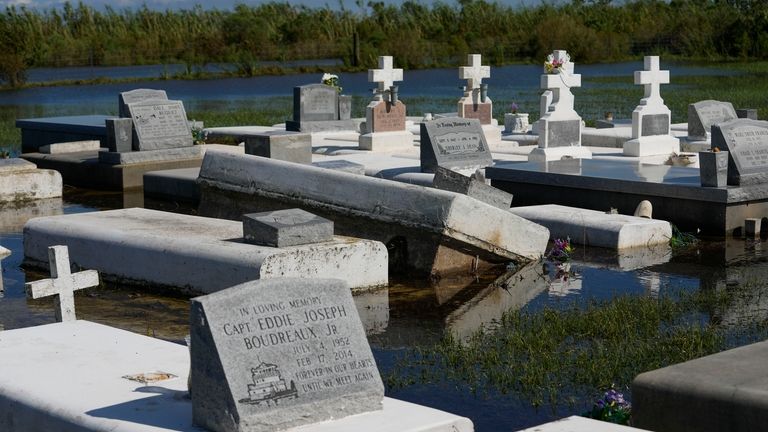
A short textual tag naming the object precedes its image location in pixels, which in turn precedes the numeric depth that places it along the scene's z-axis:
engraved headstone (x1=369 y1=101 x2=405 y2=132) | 19.89
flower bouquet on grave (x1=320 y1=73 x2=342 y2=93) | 22.61
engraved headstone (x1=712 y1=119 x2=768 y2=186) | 12.48
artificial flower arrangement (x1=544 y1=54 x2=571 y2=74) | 16.34
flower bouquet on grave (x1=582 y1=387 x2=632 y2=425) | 5.86
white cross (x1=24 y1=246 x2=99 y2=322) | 7.33
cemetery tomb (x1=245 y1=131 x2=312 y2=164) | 16.27
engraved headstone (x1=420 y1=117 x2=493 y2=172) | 14.00
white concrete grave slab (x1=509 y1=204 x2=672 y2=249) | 11.45
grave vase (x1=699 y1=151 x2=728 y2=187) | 12.30
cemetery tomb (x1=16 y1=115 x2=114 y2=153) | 20.14
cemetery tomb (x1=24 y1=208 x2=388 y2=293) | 9.11
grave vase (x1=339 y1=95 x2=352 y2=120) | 23.02
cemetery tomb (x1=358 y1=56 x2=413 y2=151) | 19.66
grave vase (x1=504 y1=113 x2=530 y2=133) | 22.75
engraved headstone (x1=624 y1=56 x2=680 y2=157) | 17.41
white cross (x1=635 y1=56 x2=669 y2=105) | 17.50
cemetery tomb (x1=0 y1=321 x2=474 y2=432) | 5.32
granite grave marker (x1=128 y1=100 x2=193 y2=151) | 16.95
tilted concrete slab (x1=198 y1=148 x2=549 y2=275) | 10.20
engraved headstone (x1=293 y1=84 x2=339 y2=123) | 22.00
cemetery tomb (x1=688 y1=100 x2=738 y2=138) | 19.25
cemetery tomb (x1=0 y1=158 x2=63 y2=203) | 15.52
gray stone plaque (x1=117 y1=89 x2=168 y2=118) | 17.44
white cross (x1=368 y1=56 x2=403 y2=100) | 20.27
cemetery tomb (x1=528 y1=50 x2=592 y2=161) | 16.12
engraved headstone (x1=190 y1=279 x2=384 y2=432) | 5.20
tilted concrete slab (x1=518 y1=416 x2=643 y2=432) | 5.16
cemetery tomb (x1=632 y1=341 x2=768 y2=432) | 5.22
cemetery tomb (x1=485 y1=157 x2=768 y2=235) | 12.30
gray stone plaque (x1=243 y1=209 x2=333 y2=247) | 9.27
